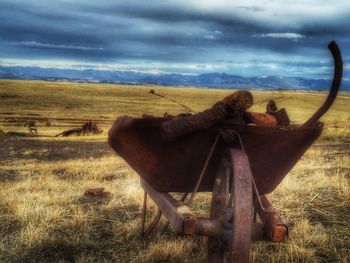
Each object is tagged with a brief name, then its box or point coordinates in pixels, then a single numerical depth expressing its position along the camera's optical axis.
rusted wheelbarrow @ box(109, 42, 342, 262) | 2.98
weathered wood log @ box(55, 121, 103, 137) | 21.16
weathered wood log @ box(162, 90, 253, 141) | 3.14
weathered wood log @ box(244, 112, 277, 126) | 3.47
